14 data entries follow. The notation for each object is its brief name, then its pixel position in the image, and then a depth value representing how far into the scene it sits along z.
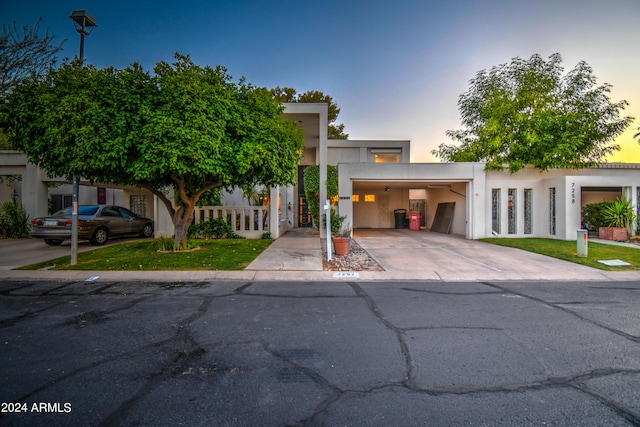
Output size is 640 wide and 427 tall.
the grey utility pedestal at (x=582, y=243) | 9.26
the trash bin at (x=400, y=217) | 21.06
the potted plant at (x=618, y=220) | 12.80
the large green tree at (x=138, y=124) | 7.64
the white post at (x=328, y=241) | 9.10
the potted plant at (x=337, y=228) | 12.88
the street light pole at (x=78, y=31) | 7.93
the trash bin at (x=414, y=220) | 20.16
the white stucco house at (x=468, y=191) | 13.48
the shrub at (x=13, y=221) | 14.19
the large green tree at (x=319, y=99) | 30.97
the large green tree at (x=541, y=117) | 14.50
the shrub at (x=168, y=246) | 10.38
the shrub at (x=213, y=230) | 13.94
